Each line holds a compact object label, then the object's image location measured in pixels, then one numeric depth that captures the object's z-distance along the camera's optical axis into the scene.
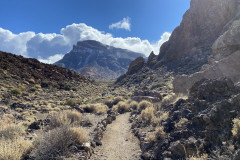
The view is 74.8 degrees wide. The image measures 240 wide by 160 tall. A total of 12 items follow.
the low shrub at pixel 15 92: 20.04
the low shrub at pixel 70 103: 20.44
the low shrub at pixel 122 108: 15.75
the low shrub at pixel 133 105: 16.25
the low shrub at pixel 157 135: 6.29
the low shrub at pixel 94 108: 14.85
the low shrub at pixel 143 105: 13.53
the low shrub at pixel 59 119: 8.20
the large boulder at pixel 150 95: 15.83
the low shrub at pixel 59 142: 4.61
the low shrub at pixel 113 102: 19.81
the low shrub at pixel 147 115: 9.34
